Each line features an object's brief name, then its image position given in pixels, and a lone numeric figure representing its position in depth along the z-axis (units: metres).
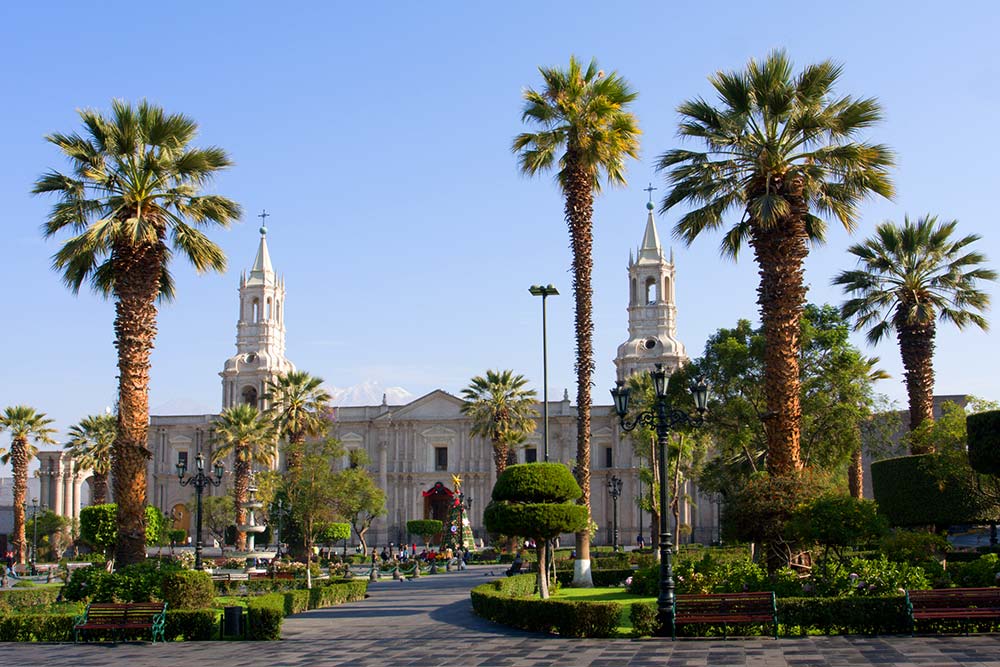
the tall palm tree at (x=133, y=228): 22.44
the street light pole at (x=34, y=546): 60.41
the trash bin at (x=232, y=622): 19.48
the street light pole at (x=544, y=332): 31.61
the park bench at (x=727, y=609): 17.28
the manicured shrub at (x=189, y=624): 19.23
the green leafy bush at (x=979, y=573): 20.52
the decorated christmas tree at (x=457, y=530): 56.42
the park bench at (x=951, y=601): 16.77
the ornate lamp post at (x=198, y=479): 33.84
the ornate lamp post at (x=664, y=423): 17.98
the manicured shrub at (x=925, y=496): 30.72
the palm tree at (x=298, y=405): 57.28
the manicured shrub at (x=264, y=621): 19.23
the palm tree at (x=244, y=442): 57.62
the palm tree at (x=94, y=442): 58.81
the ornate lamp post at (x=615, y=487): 50.47
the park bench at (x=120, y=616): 18.95
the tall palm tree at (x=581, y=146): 29.56
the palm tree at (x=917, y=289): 32.16
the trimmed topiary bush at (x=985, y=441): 22.47
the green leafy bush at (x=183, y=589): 20.23
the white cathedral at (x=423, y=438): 69.56
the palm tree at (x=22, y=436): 58.25
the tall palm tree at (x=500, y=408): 57.44
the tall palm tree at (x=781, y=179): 22.48
